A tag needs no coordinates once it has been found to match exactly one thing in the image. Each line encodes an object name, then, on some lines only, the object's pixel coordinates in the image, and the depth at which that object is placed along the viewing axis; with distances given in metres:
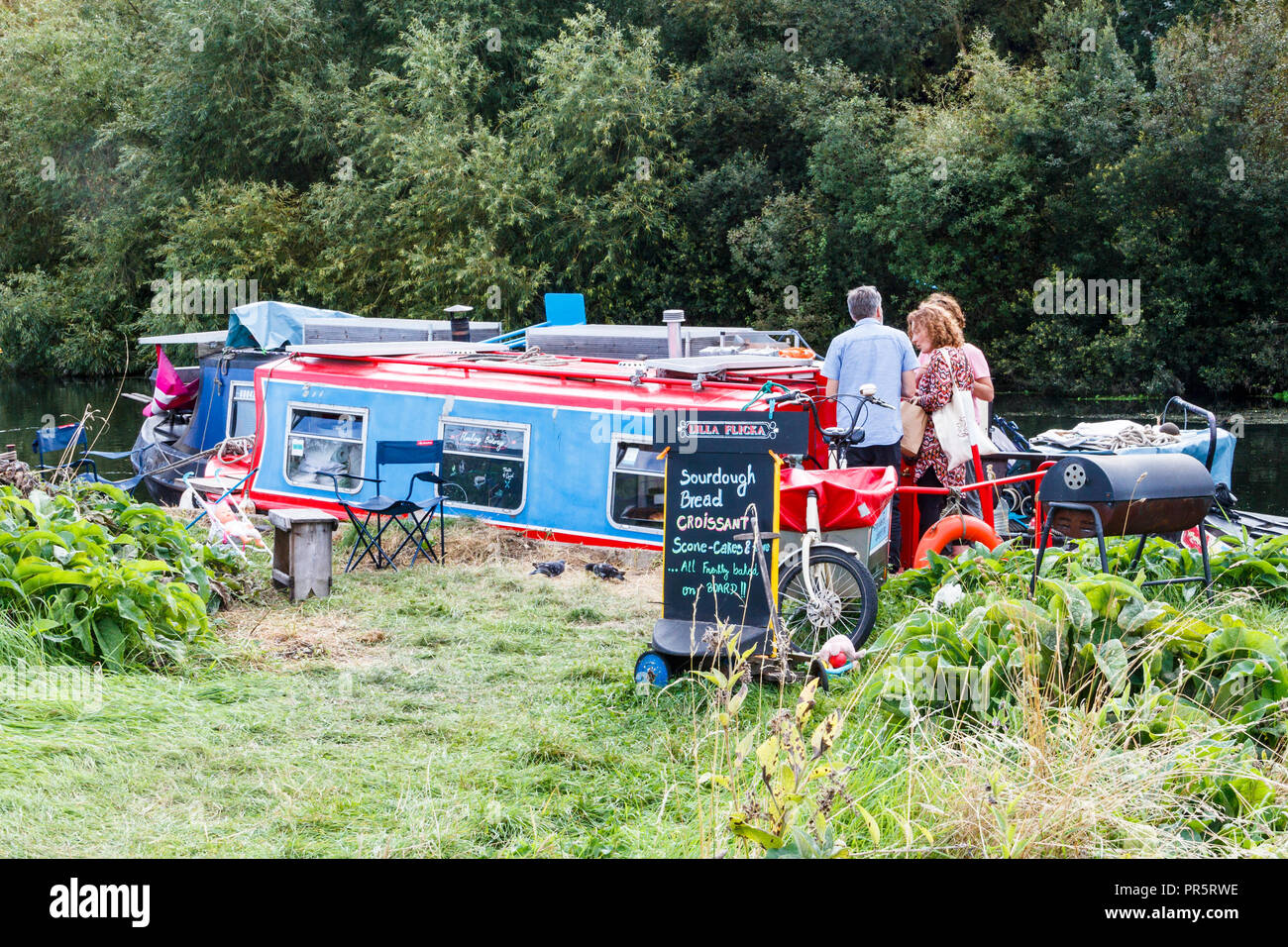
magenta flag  16.61
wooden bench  7.61
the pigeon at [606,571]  9.05
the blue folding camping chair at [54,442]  13.30
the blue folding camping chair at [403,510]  9.31
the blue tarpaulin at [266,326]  16.86
